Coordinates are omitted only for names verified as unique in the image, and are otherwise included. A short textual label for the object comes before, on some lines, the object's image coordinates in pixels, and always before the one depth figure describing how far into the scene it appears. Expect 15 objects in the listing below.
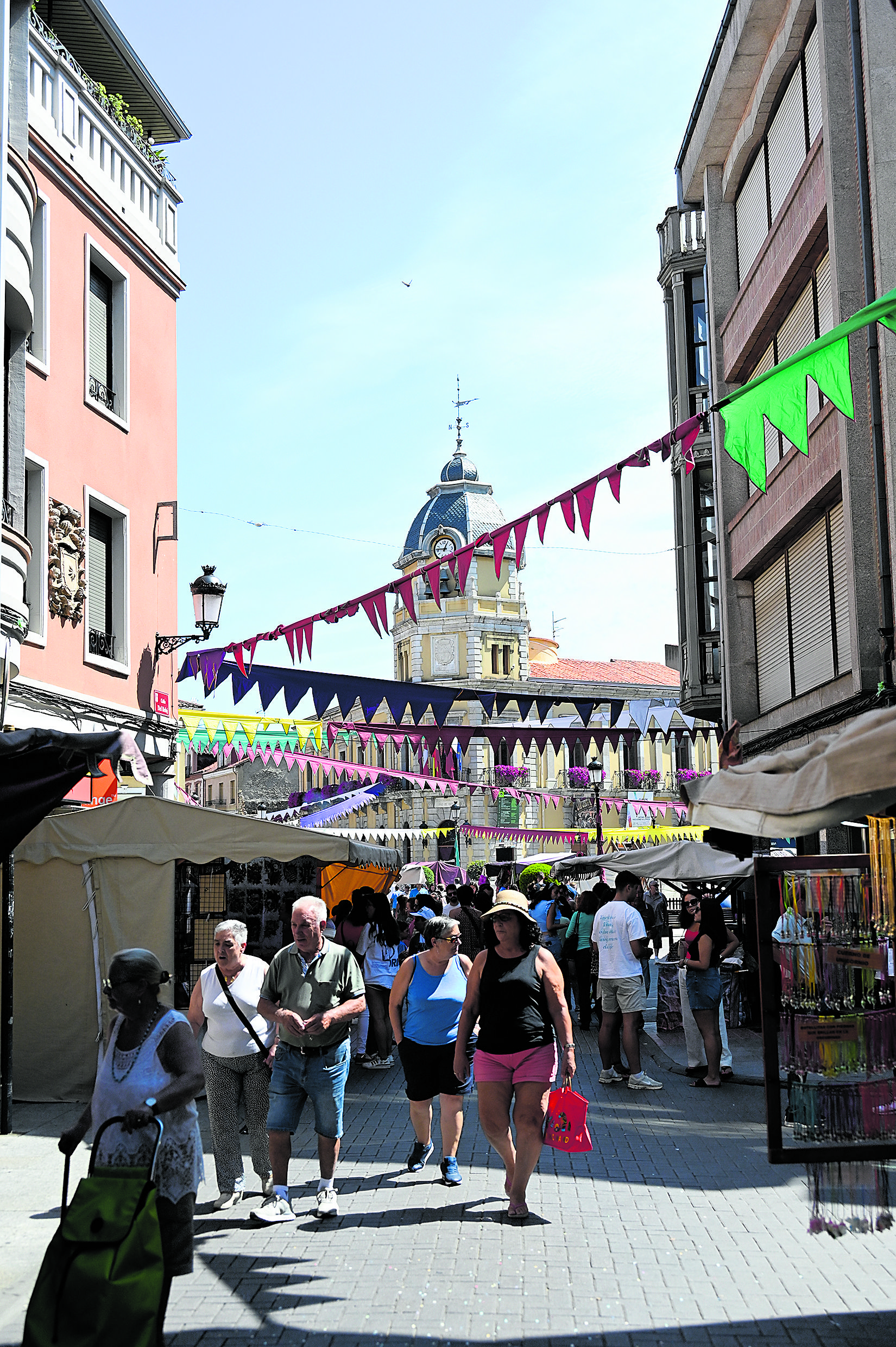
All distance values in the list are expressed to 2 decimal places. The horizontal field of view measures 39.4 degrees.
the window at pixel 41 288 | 13.93
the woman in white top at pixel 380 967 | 12.57
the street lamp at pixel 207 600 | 16.22
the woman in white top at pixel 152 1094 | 4.78
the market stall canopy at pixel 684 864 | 15.34
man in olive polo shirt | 6.93
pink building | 13.95
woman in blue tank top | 7.85
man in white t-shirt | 11.30
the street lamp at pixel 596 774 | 35.75
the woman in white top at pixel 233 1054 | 7.18
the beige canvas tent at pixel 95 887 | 10.77
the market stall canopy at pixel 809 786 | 4.57
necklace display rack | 5.34
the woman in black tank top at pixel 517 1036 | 6.80
